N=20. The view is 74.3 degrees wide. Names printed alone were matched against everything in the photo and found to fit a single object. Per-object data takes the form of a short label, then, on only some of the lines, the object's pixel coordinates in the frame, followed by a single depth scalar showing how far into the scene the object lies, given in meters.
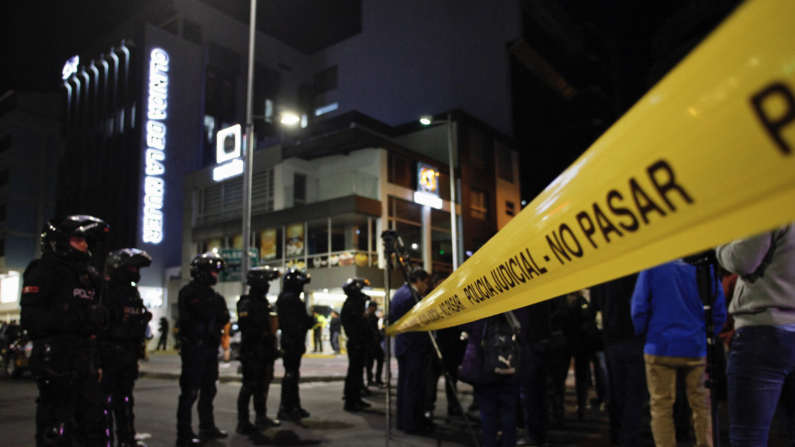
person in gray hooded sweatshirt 2.47
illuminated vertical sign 34.66
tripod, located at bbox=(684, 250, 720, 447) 3.10
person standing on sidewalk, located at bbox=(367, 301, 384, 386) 11.30
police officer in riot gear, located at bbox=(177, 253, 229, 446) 5.82
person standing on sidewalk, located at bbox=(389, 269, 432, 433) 6.29
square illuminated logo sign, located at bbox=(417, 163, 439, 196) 28.76
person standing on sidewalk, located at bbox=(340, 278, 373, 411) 8.18
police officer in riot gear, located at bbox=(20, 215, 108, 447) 3.80
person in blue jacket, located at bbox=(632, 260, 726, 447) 3.90
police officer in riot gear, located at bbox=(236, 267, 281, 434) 6.72
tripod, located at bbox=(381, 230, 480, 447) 4.80
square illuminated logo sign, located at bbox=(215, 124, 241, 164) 17.02
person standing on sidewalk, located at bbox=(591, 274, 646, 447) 4.42
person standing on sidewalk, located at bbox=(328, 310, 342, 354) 20.33
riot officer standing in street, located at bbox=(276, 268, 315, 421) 7.41
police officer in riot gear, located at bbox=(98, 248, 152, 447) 5.16
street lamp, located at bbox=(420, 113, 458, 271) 21.77
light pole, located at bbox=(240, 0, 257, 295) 14.09
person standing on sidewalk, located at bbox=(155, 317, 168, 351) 27.30
